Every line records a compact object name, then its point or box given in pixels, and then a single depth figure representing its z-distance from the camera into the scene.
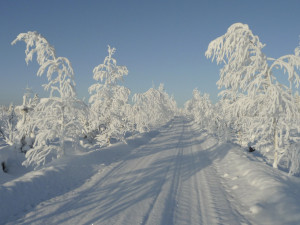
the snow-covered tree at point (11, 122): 19.16
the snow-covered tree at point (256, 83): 8.77
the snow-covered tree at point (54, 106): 10.73
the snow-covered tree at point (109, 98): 17.16
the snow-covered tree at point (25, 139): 15.67
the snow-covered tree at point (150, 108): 27.56
